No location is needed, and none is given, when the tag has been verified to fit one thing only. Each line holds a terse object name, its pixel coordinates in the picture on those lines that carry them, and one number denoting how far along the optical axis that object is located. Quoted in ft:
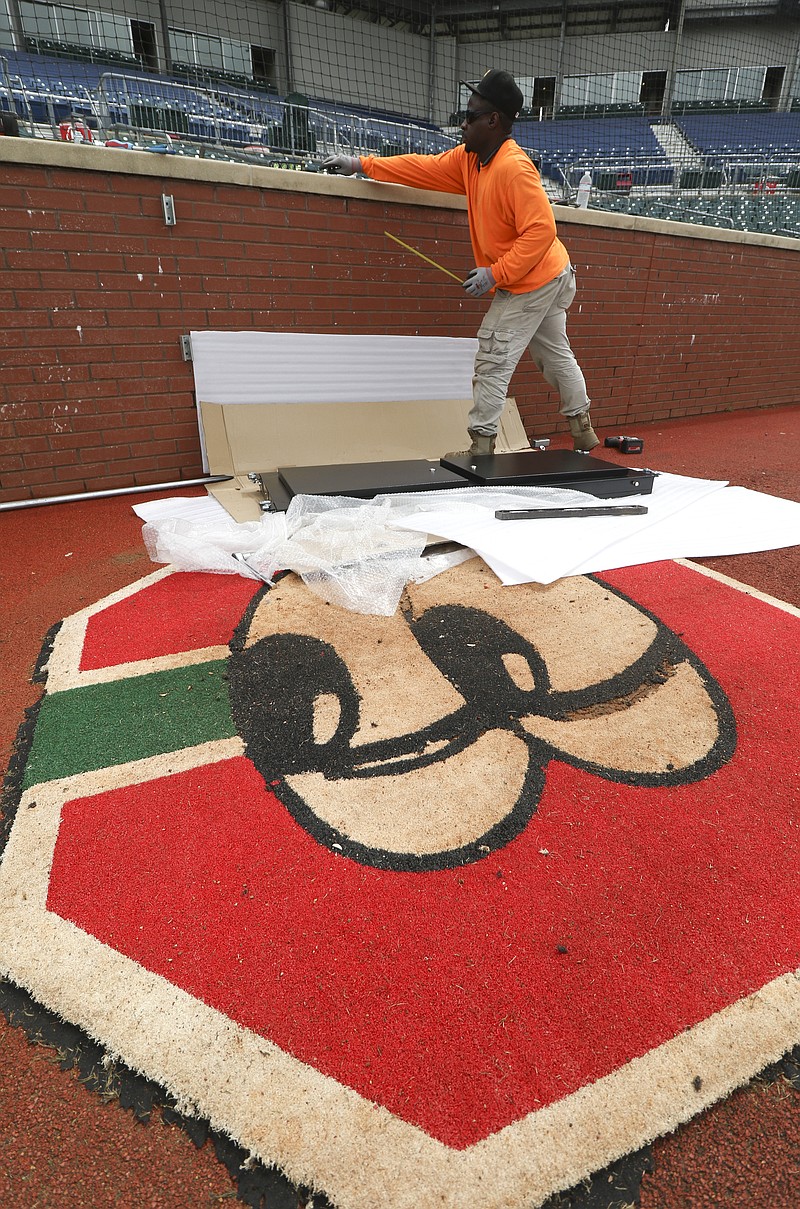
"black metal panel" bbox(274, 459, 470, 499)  10.36
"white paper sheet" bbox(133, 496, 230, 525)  10.66
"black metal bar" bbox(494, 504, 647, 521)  9.97
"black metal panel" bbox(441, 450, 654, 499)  11.14
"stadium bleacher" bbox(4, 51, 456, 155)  27.02
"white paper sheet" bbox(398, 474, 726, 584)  8.62
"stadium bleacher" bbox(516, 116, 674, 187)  45.57
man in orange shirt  10.43
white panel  12.35
